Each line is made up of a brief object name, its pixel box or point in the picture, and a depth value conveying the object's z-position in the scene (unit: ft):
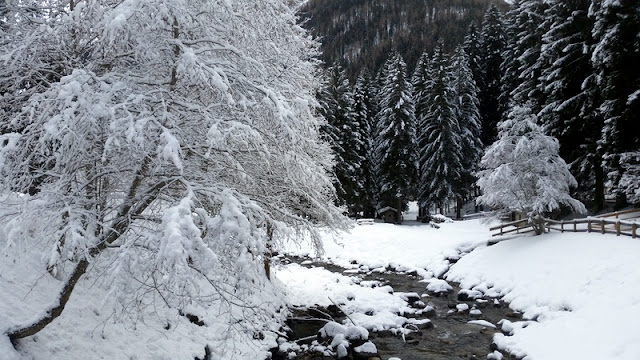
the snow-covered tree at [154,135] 16.78
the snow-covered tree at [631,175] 60.70
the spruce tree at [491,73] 132.36
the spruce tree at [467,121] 127.54
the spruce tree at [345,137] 121.08
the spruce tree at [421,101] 132.57
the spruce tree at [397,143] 125.70
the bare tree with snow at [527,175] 68.13
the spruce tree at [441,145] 122.31
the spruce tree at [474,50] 138.10
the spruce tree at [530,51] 91.86
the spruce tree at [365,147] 131.23
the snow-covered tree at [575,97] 75.00
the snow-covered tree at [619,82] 63.72
